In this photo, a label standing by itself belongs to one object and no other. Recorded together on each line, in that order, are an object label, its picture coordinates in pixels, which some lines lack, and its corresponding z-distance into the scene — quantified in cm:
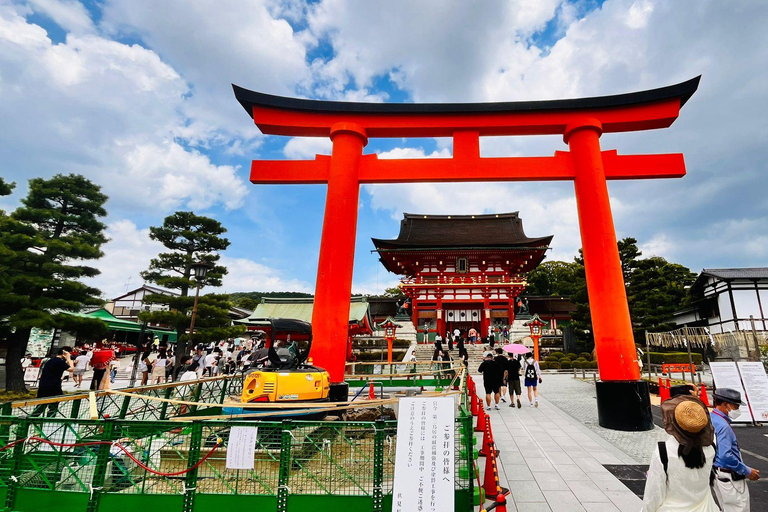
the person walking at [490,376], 962
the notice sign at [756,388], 785
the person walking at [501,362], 976
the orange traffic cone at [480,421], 683
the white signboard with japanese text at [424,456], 316
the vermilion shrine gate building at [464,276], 2692
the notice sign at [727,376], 771
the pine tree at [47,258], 1309
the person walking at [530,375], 1040
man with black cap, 298
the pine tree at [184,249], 1934
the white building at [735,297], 2258
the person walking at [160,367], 1539
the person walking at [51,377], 696
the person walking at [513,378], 1009
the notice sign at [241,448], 352
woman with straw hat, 234
